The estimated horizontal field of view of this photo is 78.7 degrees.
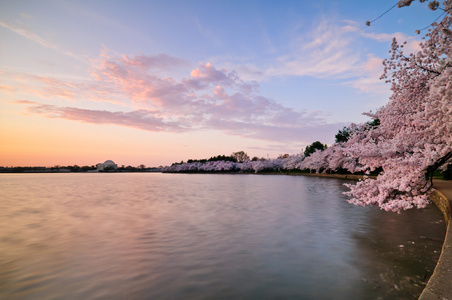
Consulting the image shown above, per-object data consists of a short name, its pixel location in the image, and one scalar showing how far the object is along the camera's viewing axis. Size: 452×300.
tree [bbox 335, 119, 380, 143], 69.96
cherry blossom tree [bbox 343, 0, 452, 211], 9.25
